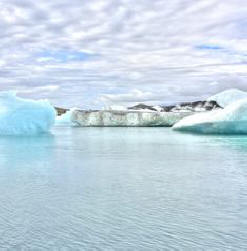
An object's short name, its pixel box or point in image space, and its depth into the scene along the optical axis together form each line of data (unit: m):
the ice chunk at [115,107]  50.87
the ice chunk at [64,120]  54.50
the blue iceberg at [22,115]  24.31
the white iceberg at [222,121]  22.12
